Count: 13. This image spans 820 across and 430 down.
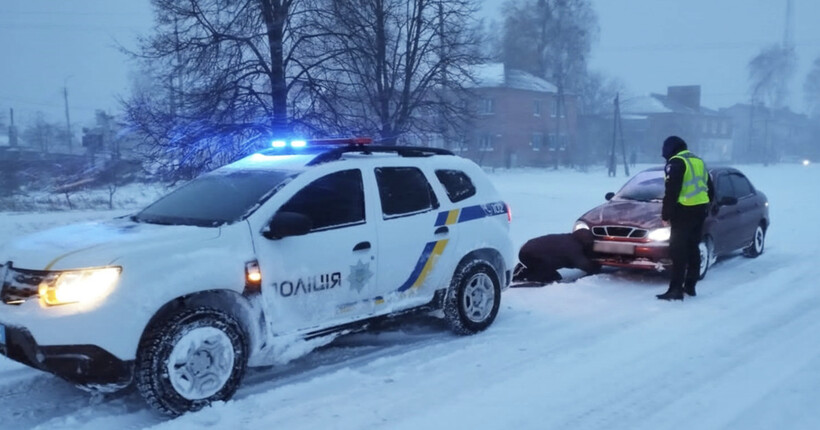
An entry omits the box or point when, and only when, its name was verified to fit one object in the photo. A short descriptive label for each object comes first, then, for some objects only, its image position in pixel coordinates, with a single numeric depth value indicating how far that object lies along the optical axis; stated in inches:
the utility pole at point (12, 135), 2387.1
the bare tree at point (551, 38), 2199.8
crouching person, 350.9
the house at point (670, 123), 2883.9
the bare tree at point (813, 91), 3499.0
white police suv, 164.6
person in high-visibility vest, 306.5
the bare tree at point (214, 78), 534.6
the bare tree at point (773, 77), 3100.4
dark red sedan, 336.2
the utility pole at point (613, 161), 1688.5
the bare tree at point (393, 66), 588.4
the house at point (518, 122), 2058.3
